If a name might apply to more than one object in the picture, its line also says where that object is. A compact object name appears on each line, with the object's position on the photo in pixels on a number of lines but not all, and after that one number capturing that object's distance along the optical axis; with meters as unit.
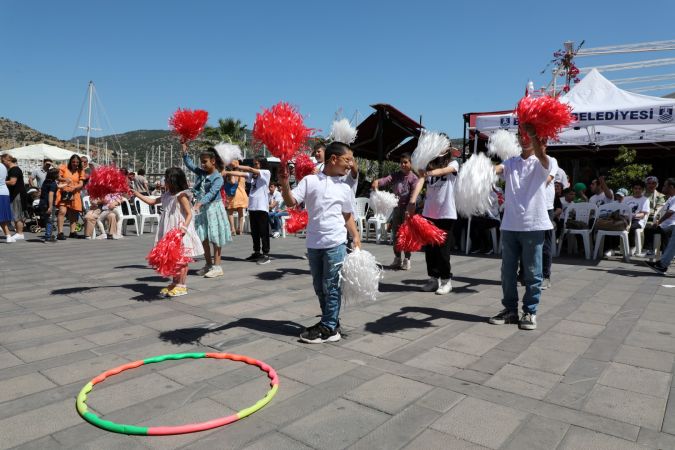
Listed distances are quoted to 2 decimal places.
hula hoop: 2.68
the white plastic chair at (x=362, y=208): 13.16
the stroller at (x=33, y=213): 14.41
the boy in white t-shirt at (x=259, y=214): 8.73
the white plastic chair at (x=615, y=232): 9.66
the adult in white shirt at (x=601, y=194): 10.70
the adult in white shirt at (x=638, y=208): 10.20
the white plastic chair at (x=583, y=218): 10.18
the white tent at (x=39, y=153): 21.70
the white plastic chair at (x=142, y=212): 14.51
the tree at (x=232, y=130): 49.50
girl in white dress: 6.11
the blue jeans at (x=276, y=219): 14.45
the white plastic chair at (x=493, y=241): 10.82
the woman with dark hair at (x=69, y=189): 11.84
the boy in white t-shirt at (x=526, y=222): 4.66
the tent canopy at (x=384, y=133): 11.83
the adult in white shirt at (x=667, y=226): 8.27
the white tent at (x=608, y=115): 9.11
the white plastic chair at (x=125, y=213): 13.83
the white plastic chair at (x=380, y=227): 12.50
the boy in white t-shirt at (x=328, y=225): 4.20
